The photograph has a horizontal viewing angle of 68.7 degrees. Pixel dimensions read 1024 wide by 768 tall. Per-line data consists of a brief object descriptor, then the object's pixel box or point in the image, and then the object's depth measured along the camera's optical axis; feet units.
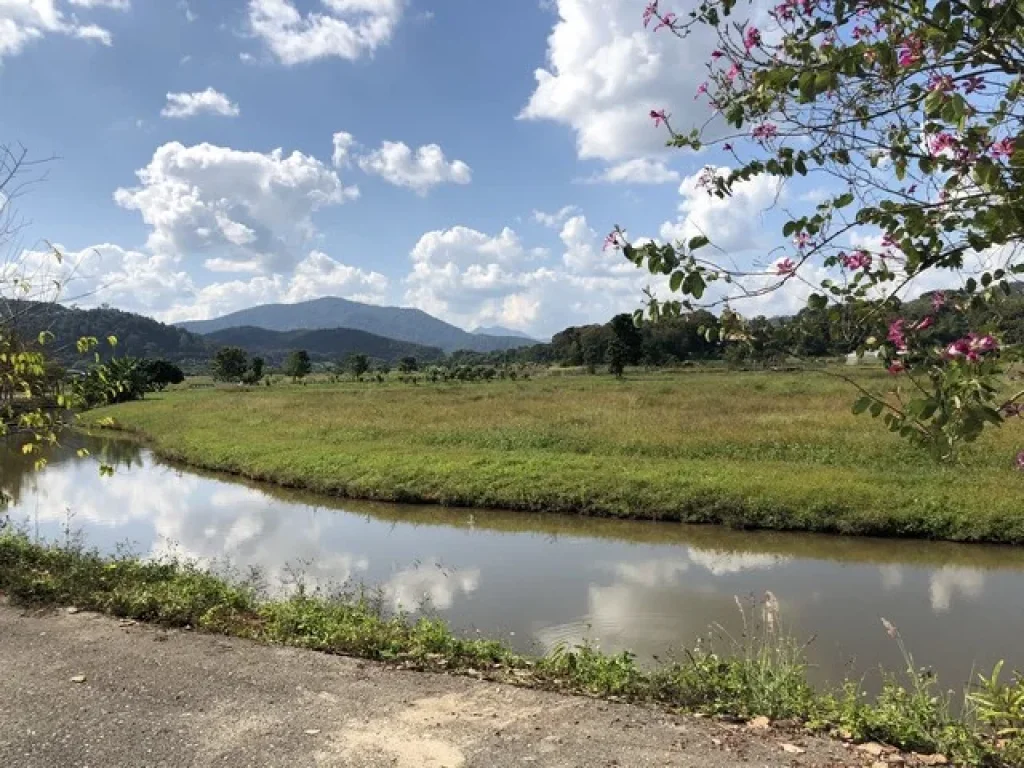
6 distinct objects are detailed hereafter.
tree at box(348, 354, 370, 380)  333.62
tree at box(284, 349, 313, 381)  338.54
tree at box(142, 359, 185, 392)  287.07
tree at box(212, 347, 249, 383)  333.29
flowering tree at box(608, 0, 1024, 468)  8.59
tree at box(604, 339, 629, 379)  253.44
